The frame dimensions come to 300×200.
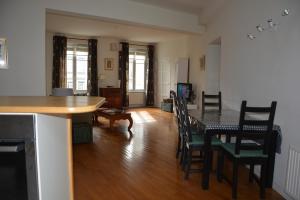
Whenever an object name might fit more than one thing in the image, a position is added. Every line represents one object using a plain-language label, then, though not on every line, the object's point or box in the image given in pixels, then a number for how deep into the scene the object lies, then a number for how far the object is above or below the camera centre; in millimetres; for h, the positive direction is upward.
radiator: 2238 -888
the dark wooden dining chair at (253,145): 2371 -662
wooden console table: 8547 -669
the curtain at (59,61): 8086 +504
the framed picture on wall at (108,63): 9078 +531
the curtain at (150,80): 9883 -64
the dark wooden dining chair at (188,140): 2936 -755
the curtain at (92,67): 8680 +353
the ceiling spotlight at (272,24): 2833 +679
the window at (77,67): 8648 +343
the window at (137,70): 9781 +333
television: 7242 -319
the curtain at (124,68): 9242 +370
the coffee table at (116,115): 5636 -895
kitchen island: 1173 -295
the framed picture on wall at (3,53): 3750 +333
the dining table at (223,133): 2617 -603
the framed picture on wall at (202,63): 6349 +453
